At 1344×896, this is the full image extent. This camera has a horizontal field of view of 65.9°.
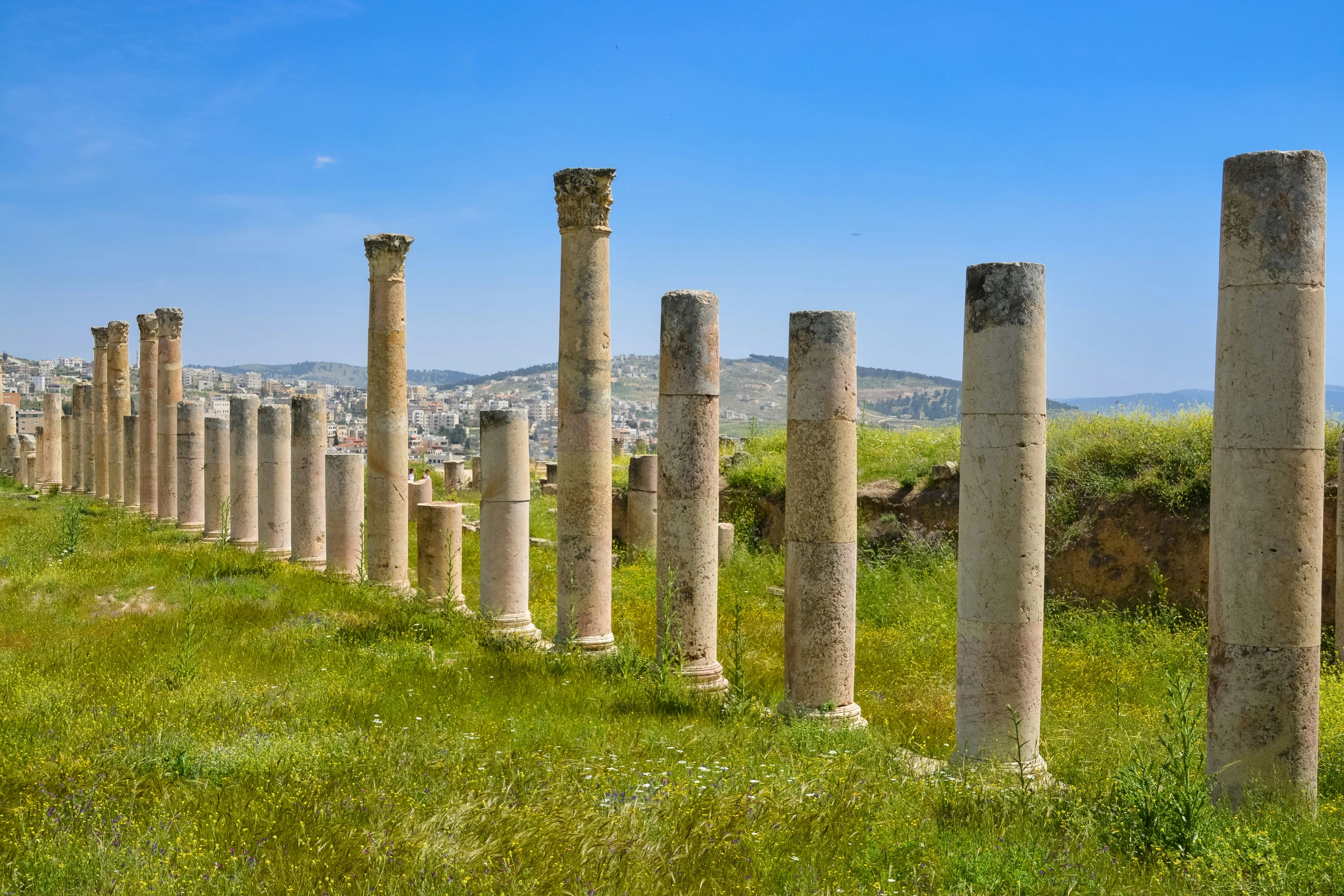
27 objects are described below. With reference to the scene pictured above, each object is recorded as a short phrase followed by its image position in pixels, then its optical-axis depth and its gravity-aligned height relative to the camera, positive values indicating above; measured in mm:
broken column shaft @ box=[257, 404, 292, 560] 18391 -1096
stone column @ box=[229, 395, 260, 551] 19297 -1039
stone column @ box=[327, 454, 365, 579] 16531 -1601
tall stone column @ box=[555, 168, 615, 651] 11531 +110
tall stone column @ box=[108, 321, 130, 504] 27938 +302
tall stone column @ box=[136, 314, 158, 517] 25016 -126
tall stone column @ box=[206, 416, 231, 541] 20734 -1110
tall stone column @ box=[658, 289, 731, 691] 10344 -604
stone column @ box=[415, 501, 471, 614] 14734 -1869
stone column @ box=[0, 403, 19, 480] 42625 -764
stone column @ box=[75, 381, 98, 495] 32375 -742
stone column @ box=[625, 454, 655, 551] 20828 -1664
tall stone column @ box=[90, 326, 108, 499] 29422 -132
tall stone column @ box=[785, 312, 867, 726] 9125 -871
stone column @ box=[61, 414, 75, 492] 34719 -1485
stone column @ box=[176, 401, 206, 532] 22219 -1116
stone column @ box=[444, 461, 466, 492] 34688 -1928
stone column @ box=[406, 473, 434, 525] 23203 -1657
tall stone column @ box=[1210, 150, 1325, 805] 6645 -235
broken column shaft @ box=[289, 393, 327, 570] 17234 -1061
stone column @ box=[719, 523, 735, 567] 19281 -2264
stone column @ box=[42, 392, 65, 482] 37094 -836
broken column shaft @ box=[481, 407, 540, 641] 12758 -1328
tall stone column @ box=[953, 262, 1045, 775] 7762 -649
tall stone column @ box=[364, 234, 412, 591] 15430 +66
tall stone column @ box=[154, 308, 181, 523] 23797 +262
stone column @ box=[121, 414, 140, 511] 26547 -1207
